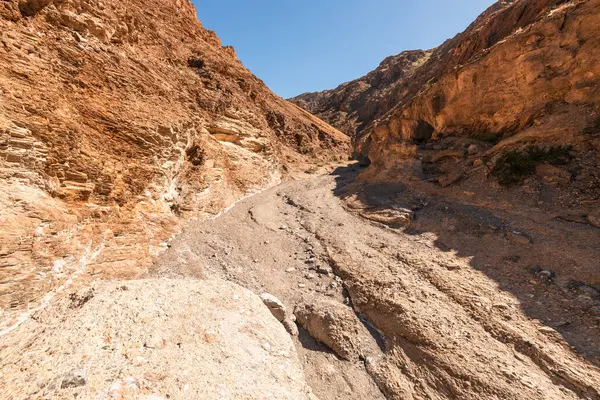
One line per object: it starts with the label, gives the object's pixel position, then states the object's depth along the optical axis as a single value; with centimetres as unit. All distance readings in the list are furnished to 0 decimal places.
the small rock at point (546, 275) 529
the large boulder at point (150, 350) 296
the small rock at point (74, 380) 280
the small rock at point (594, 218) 639
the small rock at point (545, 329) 422
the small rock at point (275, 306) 581
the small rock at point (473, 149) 1193
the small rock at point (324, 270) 779
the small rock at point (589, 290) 463
